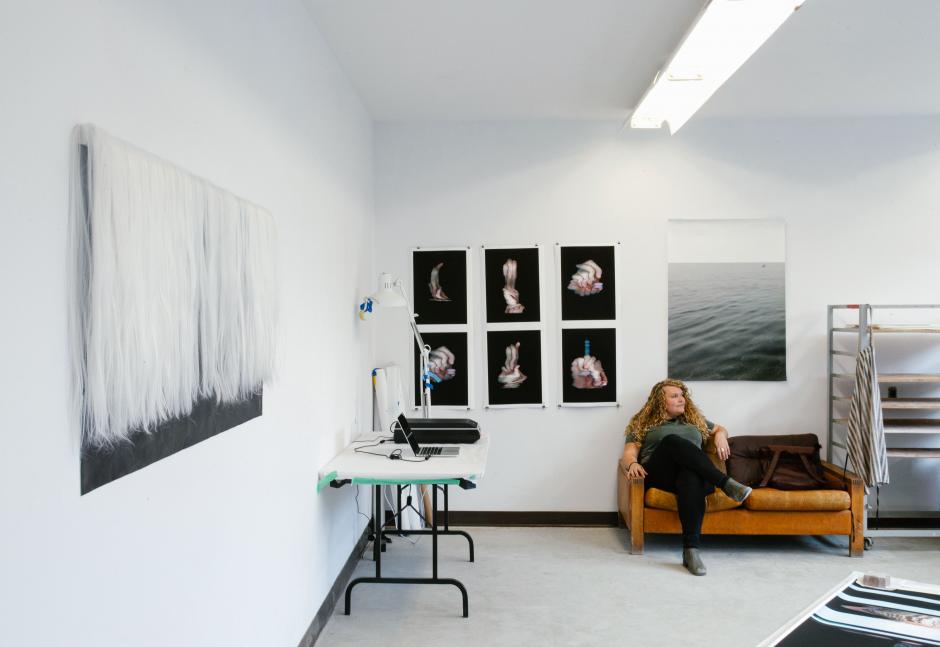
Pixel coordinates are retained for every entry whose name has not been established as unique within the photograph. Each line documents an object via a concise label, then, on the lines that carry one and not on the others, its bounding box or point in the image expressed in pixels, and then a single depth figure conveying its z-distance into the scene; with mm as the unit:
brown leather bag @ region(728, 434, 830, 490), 4250
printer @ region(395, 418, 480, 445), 3842
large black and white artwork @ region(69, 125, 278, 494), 1335
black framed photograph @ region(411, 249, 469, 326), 4785
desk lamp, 3861
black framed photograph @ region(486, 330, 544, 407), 4777
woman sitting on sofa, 4051
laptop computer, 3424
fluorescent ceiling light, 2588
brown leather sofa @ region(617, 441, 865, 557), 4133
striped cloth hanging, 4133
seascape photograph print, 4715
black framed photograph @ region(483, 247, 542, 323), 4766
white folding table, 3074
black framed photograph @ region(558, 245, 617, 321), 4754
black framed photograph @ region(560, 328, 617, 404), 4758
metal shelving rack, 4250
